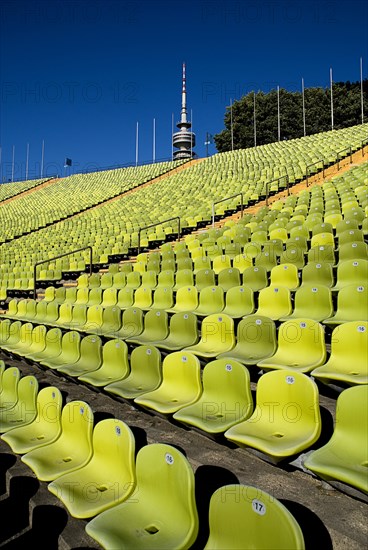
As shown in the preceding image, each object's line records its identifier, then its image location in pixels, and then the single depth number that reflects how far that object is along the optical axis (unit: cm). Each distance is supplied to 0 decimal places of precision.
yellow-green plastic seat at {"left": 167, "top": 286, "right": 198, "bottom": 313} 551
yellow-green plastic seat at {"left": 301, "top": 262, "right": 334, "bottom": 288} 477
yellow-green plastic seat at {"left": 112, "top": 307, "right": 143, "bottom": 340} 515
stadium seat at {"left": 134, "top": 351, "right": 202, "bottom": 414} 317
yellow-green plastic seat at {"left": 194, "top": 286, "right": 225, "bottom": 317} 511
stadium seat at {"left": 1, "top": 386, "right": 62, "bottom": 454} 316
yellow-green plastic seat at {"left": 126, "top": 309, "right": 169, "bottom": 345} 481
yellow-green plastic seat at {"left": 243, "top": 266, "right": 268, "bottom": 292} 542
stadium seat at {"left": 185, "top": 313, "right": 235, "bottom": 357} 399
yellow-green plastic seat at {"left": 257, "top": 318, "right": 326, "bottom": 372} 320
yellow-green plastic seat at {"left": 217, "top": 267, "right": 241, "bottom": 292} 563
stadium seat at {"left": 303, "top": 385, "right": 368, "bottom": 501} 196
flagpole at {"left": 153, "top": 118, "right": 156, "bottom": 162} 4162
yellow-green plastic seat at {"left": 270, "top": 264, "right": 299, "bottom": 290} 502
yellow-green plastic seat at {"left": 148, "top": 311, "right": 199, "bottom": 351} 436
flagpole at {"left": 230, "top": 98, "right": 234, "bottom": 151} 4009
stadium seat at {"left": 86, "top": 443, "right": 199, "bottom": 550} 191
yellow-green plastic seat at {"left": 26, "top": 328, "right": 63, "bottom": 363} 518
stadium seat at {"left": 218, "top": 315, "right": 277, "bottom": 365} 364
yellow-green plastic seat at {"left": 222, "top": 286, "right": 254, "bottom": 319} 476
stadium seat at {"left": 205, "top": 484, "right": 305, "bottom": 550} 147
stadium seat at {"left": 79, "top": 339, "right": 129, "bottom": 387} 400
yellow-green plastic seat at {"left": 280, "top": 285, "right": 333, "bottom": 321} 403
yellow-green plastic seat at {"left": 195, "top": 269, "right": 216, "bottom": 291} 600
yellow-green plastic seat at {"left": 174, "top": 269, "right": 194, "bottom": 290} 636
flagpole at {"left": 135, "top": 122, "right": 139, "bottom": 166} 4094
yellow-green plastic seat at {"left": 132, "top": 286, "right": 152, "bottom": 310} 619
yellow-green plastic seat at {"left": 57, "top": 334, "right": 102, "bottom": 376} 439
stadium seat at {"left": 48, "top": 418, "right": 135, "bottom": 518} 229
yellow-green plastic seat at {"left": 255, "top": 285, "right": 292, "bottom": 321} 438
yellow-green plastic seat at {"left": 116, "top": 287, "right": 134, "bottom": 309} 648
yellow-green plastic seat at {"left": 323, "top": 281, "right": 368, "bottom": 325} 372
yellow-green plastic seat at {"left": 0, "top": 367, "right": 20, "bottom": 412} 407
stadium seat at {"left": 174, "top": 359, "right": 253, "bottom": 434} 276
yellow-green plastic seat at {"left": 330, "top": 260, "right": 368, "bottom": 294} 444
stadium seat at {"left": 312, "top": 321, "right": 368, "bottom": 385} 283
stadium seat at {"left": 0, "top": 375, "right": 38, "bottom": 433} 362
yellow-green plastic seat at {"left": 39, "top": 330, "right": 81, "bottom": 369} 482
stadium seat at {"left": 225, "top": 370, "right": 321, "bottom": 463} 231
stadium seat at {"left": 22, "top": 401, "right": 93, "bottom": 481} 275
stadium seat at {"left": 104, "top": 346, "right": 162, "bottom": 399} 361
